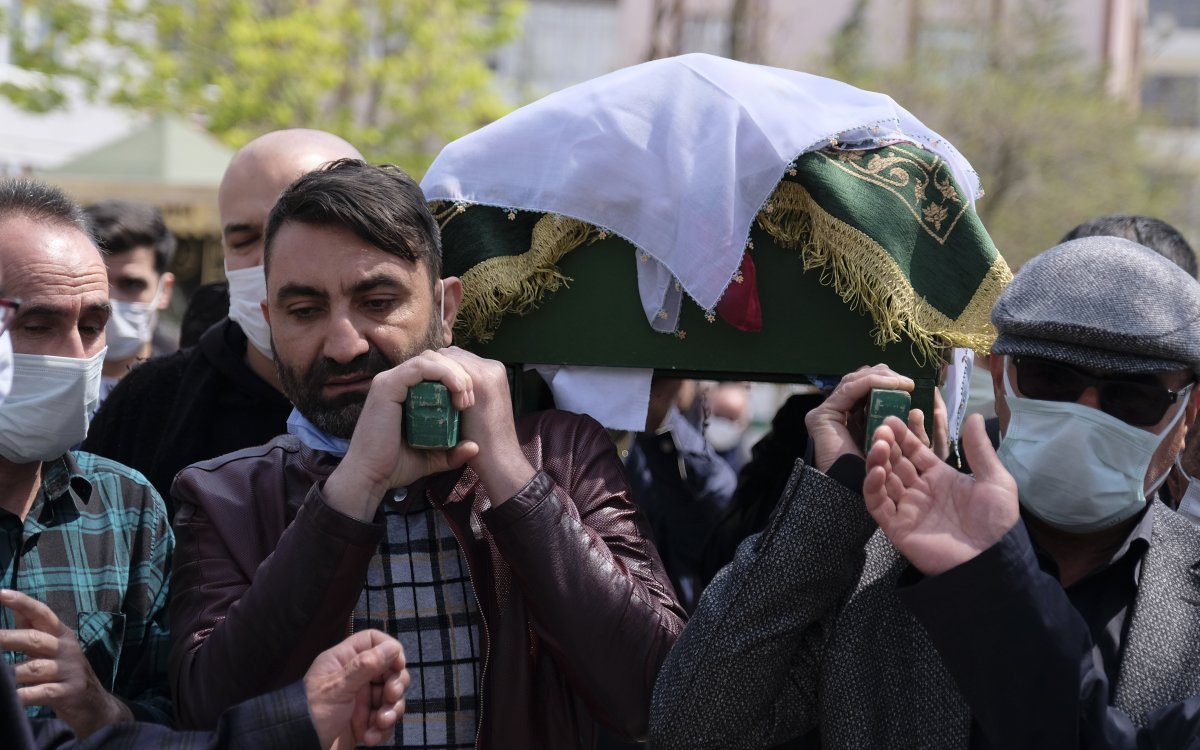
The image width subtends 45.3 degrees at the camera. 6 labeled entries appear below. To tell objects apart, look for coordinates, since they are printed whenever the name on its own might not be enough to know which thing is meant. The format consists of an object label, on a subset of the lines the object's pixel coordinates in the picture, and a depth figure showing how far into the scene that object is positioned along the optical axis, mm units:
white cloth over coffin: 2943
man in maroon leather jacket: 2523
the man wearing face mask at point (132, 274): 5387
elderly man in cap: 2500
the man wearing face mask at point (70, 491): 2812
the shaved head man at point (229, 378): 3713
